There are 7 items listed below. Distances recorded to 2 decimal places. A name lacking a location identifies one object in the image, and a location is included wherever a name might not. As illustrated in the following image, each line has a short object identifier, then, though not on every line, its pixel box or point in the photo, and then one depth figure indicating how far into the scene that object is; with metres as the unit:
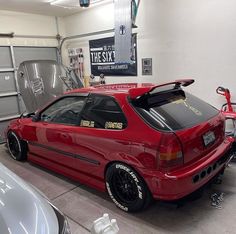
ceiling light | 5.06
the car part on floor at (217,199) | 2.62
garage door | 6.14
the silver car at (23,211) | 1.27
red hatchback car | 2.17
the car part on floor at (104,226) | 1.38
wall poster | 5.54
